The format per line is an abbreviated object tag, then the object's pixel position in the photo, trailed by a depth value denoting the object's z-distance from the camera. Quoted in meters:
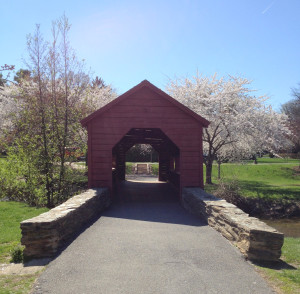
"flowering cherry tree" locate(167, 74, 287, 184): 18.94
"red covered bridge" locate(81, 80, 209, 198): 11.50
